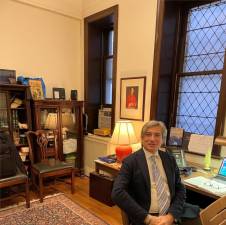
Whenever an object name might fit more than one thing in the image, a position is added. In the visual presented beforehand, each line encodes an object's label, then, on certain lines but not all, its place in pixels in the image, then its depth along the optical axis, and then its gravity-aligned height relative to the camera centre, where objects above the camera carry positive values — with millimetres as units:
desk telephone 2082 -752
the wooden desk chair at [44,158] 2781 -1072
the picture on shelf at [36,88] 3094 -6
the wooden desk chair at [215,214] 1167 -708
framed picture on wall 2811 -111
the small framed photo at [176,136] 2498 -563
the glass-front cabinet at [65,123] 3112 -558
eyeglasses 1723 -802
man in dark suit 1339 -662
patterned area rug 2309 -1505
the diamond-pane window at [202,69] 2357 +267
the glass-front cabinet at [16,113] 2840 -370
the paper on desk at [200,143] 2236 -582
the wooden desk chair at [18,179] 2435 -1113
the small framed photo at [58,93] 3424 -81
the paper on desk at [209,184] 1654 -805
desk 1721 -951
